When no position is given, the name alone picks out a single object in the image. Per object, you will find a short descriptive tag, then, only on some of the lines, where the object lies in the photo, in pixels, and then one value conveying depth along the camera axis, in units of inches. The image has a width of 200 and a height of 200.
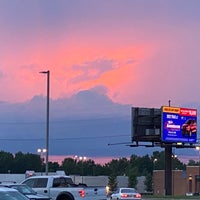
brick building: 4763.8
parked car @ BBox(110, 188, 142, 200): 1947.7
